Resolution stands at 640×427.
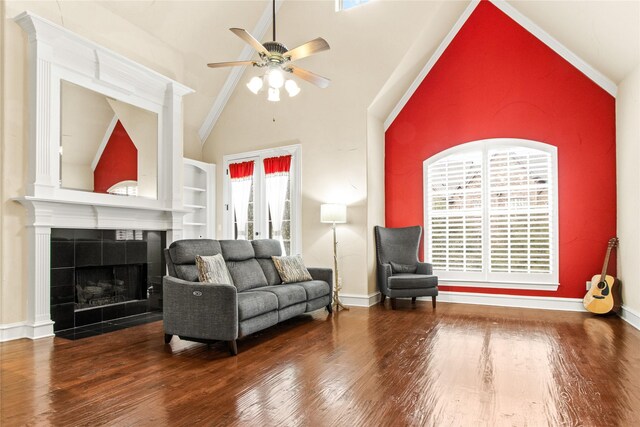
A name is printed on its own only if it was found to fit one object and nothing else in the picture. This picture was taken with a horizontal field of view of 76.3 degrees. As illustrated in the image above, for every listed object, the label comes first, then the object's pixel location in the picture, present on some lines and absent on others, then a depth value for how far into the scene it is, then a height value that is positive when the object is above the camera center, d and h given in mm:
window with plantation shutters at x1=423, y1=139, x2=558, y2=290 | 5641 +67
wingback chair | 5625 -709
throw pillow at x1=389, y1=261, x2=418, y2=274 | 6059 -730
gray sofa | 3612 -766
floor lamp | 5706 +34
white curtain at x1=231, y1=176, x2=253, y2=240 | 7152 +333
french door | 6645 +377
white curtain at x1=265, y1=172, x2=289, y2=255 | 6723 +382
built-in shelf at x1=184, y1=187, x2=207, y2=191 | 7062 +561
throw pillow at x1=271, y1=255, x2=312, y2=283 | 5078 -629
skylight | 6066 +3239
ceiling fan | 3608 +1513
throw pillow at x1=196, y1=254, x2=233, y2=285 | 4008 -504
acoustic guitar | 4961 -923
